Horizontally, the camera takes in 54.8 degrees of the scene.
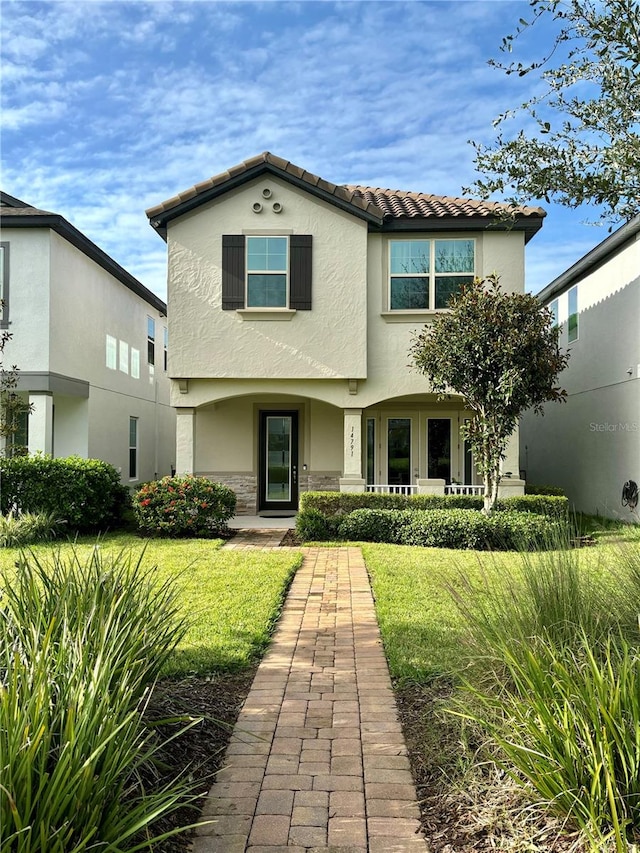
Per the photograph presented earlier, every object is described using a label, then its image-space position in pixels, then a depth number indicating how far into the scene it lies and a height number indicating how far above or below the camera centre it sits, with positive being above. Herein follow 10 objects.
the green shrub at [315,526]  12.01 -1.61
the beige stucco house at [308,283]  13.88 +3.68
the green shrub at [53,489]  11.82 -0.89
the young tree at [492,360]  11.42 +1.60
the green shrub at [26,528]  10.71 -1.54
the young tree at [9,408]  12.43 +0.71
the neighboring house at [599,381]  13.91 +1.62
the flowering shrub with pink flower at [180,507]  11.80 -1.24
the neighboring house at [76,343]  14.49 +2.73
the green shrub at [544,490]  13.95 -1.03
